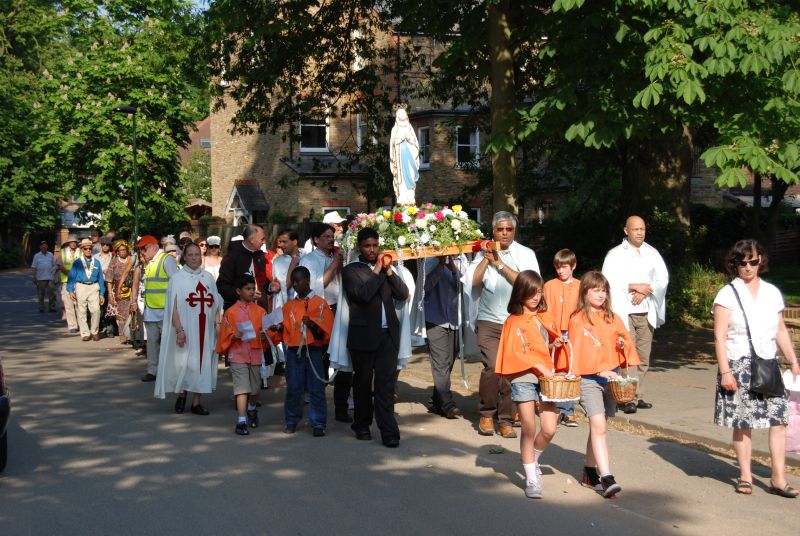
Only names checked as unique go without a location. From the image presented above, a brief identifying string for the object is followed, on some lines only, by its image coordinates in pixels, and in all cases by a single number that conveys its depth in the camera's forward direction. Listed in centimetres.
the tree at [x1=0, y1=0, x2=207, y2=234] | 3331
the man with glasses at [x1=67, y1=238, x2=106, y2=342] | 1850
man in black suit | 876
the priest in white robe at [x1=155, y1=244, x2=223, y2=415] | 1057
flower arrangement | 956
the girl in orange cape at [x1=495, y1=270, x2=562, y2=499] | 699
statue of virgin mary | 1209
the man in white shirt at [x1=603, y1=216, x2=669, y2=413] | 1038
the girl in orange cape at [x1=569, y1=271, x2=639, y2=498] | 692
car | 770
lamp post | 2852
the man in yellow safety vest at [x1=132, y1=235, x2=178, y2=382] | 1258
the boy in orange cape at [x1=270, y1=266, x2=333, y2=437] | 945
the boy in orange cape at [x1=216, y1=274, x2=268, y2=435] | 969
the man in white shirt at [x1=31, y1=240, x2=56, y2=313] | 2556
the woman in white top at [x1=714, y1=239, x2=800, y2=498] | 698
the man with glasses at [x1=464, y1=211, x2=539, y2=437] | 926
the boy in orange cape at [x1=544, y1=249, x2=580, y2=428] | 970
